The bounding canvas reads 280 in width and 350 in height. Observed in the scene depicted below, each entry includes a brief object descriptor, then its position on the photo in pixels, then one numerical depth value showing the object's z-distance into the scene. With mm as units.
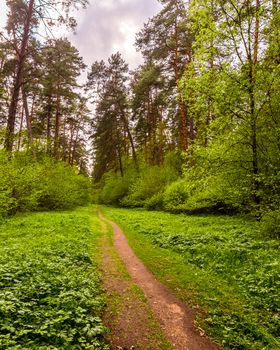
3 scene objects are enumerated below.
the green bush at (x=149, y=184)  24609
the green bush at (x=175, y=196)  19656
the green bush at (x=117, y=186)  32812
